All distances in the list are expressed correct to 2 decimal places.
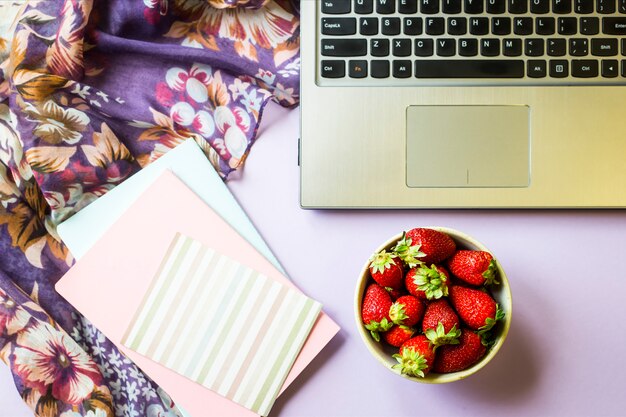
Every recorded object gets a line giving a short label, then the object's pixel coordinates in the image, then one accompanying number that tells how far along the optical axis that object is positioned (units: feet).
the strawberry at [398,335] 1.70
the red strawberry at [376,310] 1.70
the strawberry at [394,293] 1.74
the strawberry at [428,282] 1.67
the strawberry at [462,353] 1.70
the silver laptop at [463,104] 1.82
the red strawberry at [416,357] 1.64
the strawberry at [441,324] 1.64
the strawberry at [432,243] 1.70
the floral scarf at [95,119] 2.01
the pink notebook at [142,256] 2.03
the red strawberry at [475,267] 1.68
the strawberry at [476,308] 1.67
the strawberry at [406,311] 1.68
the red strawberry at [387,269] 1.69
